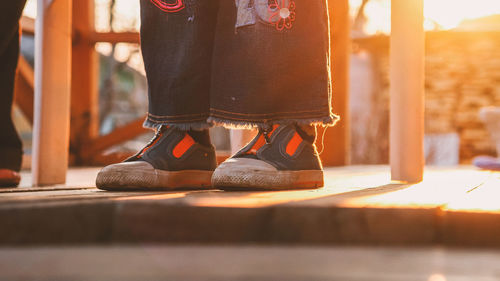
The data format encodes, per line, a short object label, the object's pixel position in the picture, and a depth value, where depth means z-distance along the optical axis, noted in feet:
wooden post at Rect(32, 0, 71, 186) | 6.54
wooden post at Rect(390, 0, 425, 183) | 6.34
